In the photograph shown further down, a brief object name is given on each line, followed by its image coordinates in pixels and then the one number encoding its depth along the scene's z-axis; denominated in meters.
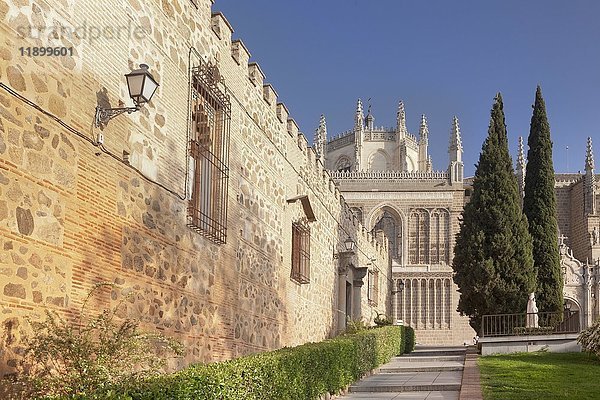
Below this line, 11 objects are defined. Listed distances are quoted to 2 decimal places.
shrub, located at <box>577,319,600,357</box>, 16.36
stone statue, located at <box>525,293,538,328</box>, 22.69
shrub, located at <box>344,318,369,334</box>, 19.11
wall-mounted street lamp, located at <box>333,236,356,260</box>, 21.42
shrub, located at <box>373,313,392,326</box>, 26.05
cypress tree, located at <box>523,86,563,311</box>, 28.19
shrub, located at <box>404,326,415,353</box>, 28.05
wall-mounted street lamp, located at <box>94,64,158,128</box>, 6.91
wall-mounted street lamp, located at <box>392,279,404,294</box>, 48.18
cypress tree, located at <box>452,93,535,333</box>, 25.72
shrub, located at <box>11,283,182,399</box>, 5.38
